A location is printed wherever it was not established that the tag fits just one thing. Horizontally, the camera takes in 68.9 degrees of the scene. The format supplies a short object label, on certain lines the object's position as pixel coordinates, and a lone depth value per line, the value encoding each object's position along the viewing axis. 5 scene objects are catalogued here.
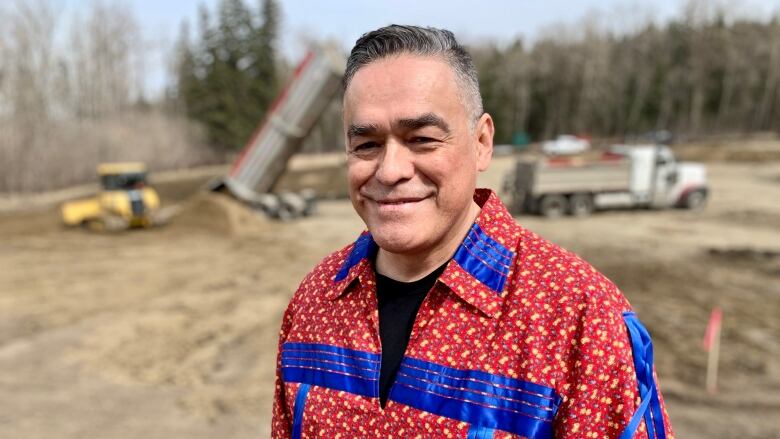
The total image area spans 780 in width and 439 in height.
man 1.28
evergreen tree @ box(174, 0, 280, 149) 39.12
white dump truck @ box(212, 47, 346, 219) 14.19
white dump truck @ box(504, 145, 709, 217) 16.97
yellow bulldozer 14.92
